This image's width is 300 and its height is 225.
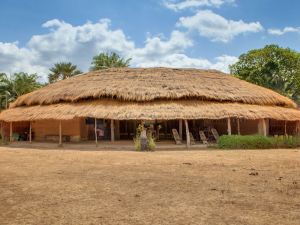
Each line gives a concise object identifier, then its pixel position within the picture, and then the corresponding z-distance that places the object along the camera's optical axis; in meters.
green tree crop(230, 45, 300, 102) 26.75
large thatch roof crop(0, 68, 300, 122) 14.38
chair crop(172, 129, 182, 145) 14.78
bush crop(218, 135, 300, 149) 13.07
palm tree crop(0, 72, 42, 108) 24.53
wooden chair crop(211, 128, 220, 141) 14.81
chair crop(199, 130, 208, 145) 14.66
